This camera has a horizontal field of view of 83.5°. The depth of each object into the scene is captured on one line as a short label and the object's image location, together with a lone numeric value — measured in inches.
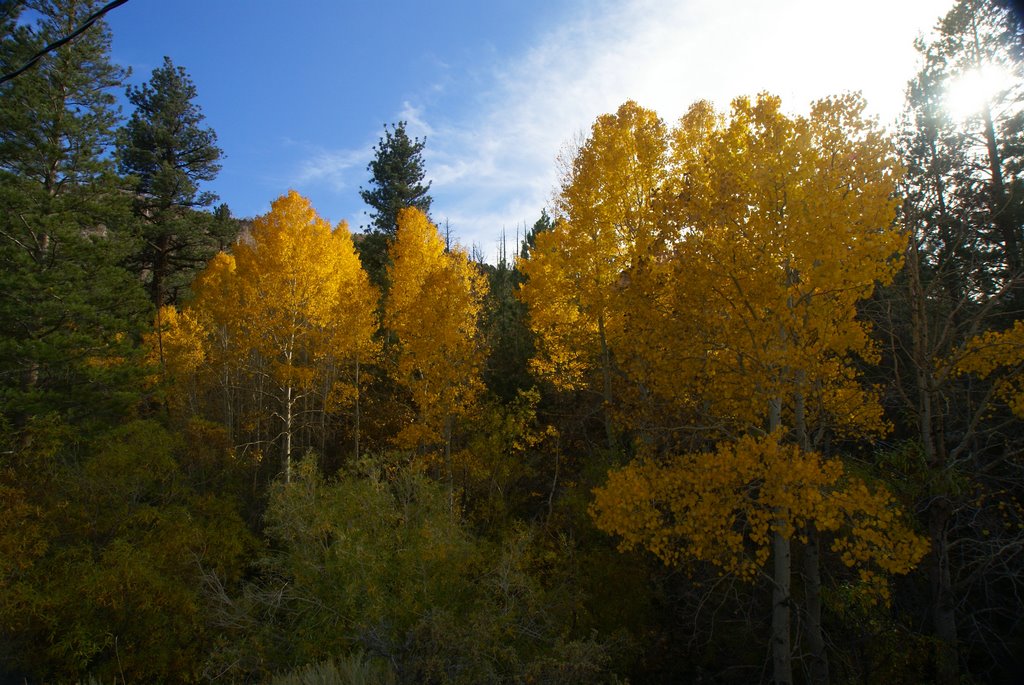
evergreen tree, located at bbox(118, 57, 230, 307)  792.3
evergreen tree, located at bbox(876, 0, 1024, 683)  287.3
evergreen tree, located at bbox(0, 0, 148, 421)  520.7
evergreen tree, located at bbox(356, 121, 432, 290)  929.4
